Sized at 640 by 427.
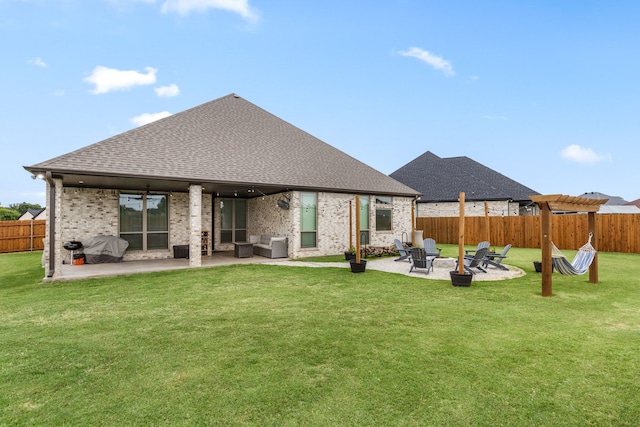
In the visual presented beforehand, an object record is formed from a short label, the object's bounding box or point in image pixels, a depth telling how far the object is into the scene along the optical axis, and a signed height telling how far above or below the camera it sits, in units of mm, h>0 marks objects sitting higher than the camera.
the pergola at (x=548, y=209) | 6963 +173
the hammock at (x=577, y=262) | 7398 -1090
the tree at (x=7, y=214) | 37406 +570
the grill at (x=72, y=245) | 10820 -925
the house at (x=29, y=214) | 34725 +515
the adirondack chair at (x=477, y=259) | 9484 -1279
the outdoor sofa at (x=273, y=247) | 12945 -1236
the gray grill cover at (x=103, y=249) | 11281 -1125
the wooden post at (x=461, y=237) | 7938 -511
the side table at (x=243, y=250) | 12945 -1334
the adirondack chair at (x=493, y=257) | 10305 -1425
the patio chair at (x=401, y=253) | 11648 -1445
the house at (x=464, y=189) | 23344 +2217
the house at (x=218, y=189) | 10375 +1181
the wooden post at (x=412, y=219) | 15838 -97
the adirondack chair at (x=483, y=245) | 9921 -906
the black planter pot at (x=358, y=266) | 9828 -1527
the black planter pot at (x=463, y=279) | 7883 -1558
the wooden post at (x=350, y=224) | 13548 -287
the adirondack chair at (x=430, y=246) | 12414 -1144
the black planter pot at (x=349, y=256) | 12289 -1509
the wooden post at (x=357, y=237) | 9734 -629
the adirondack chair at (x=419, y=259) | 9364 -1264
